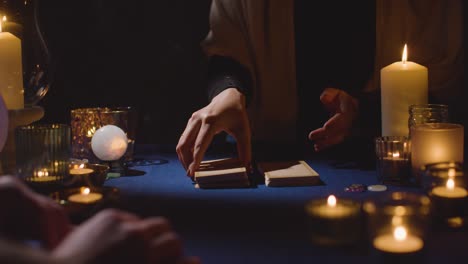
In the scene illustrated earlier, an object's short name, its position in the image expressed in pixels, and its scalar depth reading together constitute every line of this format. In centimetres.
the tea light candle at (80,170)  138
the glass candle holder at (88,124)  169
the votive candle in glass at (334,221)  97
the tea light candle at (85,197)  120
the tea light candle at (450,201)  115
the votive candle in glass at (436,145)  143
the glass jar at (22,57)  162
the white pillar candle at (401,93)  164
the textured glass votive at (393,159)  146
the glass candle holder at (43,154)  134
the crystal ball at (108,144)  162
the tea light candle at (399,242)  90
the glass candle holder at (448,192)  115
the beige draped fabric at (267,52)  239
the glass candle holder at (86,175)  133
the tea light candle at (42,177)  134
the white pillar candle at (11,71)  161
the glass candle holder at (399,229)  90
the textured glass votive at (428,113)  158
